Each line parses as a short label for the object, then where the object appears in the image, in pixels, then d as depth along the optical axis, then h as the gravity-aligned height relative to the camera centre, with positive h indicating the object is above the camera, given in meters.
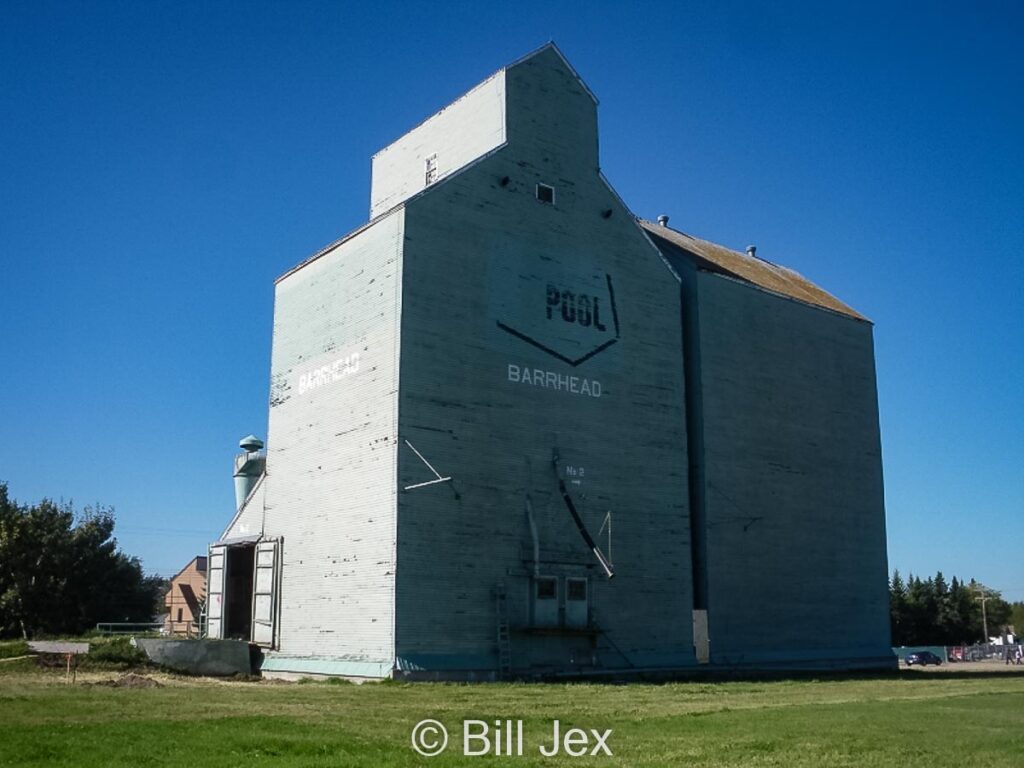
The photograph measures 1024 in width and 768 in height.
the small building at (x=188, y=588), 75.91 +0.77
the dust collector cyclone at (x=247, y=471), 39.12 +4.72
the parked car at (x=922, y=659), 55.28 -3.09
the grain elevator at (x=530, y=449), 28.00 +4.53
